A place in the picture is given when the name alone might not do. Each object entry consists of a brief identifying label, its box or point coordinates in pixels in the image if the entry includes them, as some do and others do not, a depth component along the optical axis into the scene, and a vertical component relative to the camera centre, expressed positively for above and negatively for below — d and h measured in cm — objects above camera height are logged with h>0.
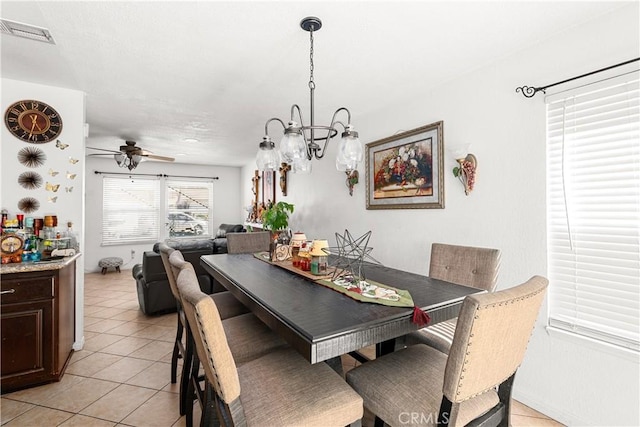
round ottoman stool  576 -88
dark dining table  101 -38
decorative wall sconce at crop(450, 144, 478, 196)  222 +39
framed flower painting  252 +45
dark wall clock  241 +82
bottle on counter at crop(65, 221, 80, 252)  259 -16
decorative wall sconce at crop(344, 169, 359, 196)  341 +45
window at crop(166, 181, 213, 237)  671 +24
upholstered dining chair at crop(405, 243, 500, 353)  164 -35
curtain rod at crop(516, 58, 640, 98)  160 +81
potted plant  435 +1
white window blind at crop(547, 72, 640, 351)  155 +4
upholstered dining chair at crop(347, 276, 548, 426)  93 -59
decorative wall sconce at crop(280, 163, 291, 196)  518 +64
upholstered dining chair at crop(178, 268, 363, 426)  94 -65
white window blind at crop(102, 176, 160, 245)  612 +18
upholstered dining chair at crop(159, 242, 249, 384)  187 -64
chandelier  169 +42
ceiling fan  412 +90
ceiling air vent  168 +111
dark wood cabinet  200 -76
